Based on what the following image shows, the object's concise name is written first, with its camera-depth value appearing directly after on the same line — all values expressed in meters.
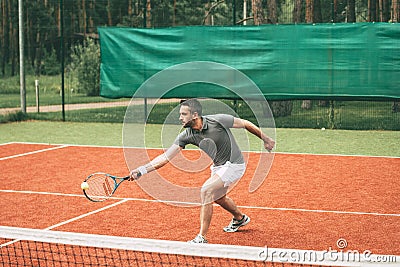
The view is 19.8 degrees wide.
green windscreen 24.31
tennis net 7.53
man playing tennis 11.00
